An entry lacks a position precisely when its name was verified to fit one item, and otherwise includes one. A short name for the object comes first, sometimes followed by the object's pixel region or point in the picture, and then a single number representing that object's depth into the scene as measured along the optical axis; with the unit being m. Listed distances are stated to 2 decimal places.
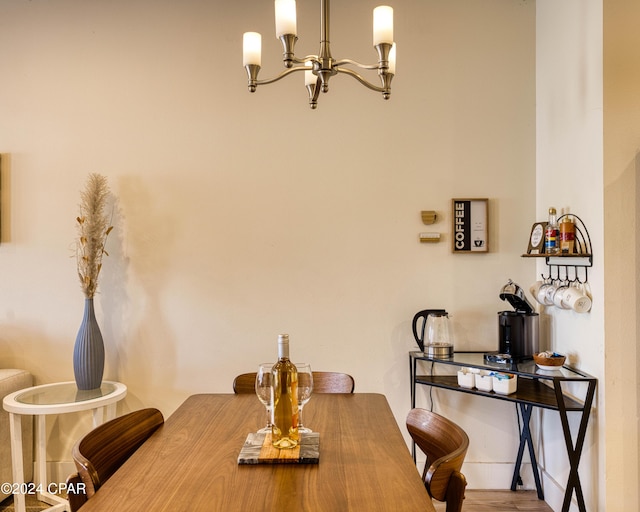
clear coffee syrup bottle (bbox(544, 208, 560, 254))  2.49
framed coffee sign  2.96
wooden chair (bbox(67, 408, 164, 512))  1.31
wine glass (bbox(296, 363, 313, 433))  1.51
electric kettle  2.77
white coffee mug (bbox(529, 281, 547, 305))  2.76
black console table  2.26
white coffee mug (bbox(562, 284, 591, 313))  2.30
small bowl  2.42
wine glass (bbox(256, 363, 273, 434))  1.50
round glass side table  2.48
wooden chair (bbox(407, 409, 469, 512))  1.29
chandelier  1.60
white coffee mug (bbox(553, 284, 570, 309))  2.43
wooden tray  1.38
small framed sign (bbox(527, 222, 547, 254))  2.61
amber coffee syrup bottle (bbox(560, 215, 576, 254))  2.37
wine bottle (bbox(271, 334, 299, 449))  1.47
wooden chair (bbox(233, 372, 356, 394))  2.29
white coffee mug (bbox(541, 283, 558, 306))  2.59
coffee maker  2.69
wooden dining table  1.17
